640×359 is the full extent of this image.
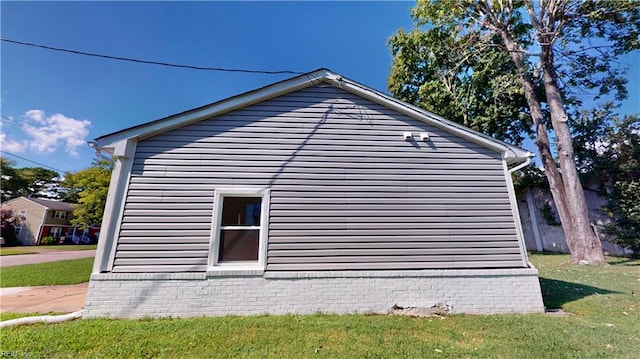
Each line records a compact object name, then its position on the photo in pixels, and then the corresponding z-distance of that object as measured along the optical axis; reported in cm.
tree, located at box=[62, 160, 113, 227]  2828
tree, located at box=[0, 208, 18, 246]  2820
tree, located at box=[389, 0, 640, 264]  1090
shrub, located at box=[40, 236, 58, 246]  3012
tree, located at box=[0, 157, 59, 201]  3678
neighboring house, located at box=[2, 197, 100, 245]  3017
